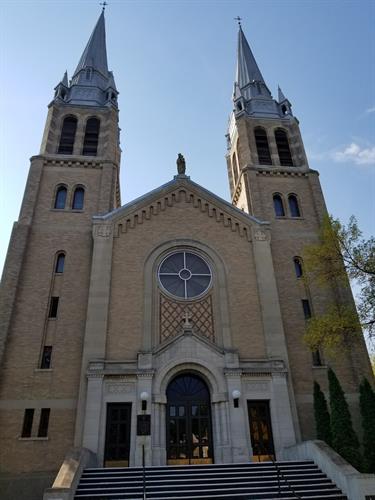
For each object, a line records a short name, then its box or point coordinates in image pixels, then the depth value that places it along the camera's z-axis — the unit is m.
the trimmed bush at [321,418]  16.31
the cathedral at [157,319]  17.09
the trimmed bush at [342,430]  14.60
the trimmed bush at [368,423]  14.93
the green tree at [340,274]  17.62
